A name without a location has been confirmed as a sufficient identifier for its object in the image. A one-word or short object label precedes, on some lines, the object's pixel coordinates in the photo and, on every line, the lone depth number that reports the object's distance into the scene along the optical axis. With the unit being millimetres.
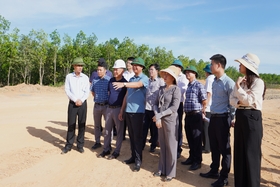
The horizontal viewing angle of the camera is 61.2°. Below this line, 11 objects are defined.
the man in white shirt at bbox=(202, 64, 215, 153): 5004
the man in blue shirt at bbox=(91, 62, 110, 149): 5296
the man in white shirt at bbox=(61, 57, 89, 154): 5234
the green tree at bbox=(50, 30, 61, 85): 32219
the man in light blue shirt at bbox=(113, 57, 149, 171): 4316
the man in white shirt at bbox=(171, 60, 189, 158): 5146
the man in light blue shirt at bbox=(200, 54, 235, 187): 3592
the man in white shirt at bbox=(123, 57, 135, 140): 6258
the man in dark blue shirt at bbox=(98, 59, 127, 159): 4732
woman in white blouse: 3014
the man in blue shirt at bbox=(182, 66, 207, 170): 4477
